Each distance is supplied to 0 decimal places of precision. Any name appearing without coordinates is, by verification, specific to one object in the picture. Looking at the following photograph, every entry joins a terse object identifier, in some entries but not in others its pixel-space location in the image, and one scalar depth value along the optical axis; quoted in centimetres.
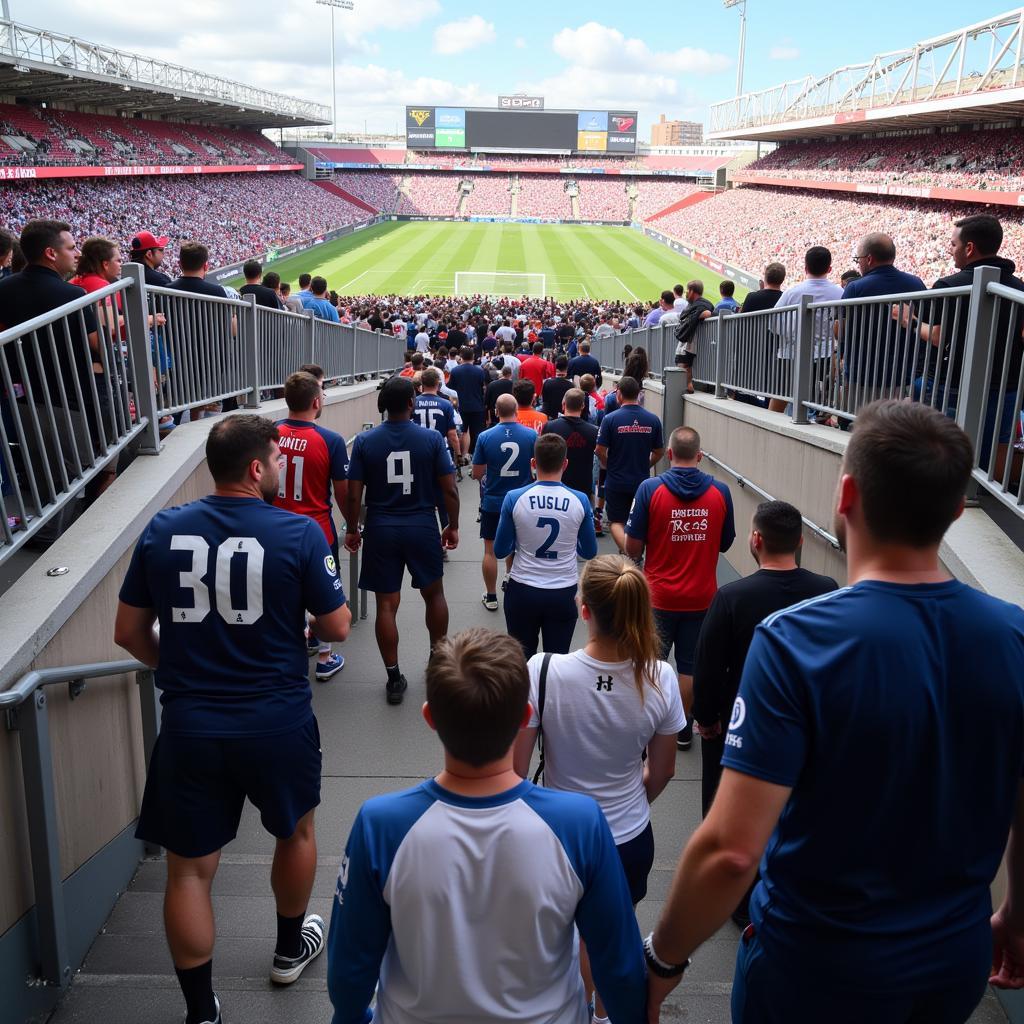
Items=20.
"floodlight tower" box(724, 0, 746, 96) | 7619
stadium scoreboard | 8981
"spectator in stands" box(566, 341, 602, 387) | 1362
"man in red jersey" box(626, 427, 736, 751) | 547
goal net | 4878
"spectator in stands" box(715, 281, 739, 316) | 1070
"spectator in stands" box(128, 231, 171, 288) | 688
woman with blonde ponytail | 317
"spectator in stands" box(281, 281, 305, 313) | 1252
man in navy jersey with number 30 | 317
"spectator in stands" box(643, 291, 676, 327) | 1536
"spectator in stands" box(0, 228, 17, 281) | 563
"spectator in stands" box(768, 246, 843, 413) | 732
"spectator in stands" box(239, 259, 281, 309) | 1005
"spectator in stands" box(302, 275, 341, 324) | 1299
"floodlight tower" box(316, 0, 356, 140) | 8269
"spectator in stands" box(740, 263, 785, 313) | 939
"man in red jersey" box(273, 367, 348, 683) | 604
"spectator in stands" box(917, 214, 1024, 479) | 444
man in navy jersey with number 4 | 625
